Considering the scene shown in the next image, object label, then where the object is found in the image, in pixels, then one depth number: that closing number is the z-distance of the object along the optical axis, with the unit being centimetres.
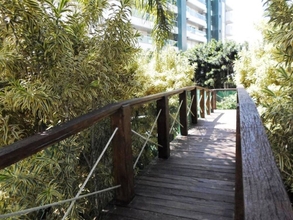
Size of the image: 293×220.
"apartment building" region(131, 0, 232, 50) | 2234
